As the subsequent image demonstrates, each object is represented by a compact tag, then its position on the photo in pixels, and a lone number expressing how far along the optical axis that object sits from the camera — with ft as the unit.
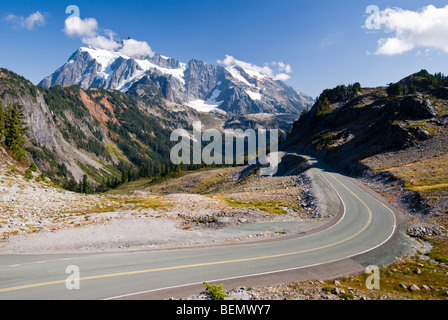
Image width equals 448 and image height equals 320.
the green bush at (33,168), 149.64
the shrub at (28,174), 131.44
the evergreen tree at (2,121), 163.24
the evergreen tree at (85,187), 463.09
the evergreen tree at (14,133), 166.09
